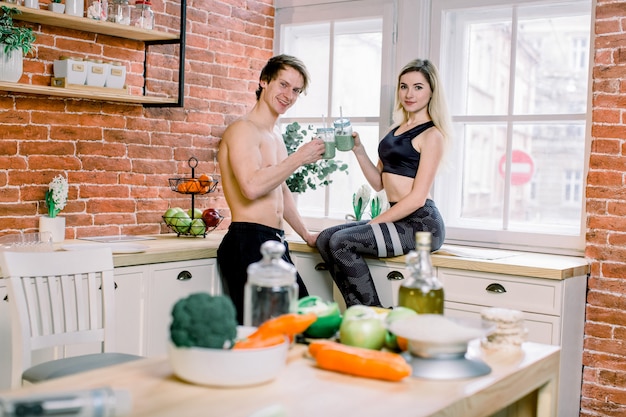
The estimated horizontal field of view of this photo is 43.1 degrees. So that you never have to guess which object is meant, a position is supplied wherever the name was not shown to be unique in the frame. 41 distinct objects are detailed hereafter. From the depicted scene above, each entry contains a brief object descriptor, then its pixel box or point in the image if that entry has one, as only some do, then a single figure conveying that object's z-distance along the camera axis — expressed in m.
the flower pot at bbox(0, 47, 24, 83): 3.37
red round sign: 4.10
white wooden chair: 2.44
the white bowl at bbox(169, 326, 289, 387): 1.53
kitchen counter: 3.38
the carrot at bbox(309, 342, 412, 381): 1.61
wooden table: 1.43
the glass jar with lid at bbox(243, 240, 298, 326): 1.70
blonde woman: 3.65
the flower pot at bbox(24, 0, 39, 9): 3.46
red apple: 4.24
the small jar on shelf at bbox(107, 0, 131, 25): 3.81
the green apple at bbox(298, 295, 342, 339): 1.91
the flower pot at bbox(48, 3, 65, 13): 3.59
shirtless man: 3.46
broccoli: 1.53
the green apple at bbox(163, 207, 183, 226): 4.16
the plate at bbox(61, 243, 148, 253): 3.44
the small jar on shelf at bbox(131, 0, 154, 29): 3.94
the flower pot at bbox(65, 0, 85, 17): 3.62
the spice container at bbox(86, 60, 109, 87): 3.69
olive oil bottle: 1.79
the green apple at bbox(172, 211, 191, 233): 4.14
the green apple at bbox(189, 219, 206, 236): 4.14
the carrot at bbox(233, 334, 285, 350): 1.59
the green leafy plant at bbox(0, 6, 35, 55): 3.33
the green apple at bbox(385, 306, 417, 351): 1.77
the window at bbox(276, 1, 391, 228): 4.60
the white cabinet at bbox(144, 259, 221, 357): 3.58
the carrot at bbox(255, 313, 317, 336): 1.64
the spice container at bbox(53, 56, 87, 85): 3.62
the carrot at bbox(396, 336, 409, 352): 1.76
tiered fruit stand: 4.16
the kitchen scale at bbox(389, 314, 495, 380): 1.66
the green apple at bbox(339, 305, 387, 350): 1.79
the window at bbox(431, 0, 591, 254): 3.94
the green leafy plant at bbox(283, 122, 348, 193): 4.40
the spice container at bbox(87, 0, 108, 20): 3.72
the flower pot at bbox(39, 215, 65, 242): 3.65
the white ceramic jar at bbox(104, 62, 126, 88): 3.78
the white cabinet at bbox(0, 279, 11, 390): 2.99
